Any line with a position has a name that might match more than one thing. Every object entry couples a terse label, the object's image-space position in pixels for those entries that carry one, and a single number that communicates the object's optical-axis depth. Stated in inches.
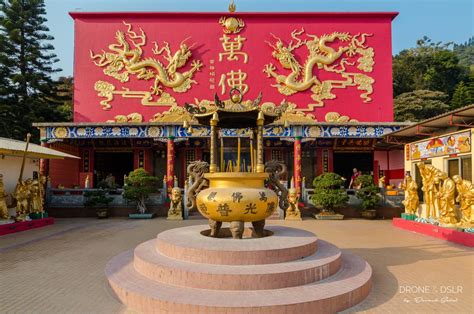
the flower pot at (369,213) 553.6
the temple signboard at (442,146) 359.6
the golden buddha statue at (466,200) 342.3
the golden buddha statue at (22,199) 459.8
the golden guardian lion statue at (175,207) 539.1
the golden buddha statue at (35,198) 477.1
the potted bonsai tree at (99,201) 560.4
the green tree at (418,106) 1062.4
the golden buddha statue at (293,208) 536.1
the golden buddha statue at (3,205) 421.8
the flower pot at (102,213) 562.3
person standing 653.5
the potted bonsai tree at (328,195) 535.5
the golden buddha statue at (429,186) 401.7
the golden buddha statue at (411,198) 449.1
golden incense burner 230.5
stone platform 157.1
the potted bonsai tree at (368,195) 546.9
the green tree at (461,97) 1063.0
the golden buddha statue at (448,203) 365.9
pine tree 815.1
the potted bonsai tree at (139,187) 548.7
